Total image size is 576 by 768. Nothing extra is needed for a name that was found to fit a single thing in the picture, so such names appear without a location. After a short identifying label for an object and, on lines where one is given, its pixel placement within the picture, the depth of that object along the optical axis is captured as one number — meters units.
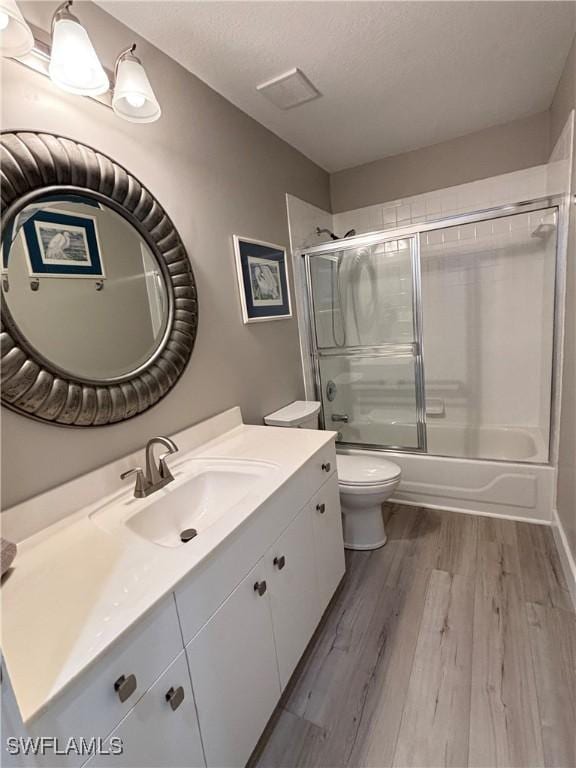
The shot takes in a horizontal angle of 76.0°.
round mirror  1.00
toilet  1.92
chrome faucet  1.20
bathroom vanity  0.63
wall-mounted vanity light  0.90
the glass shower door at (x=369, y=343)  2.51
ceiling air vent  1.70
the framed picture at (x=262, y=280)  1.92
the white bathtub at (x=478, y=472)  2.14
